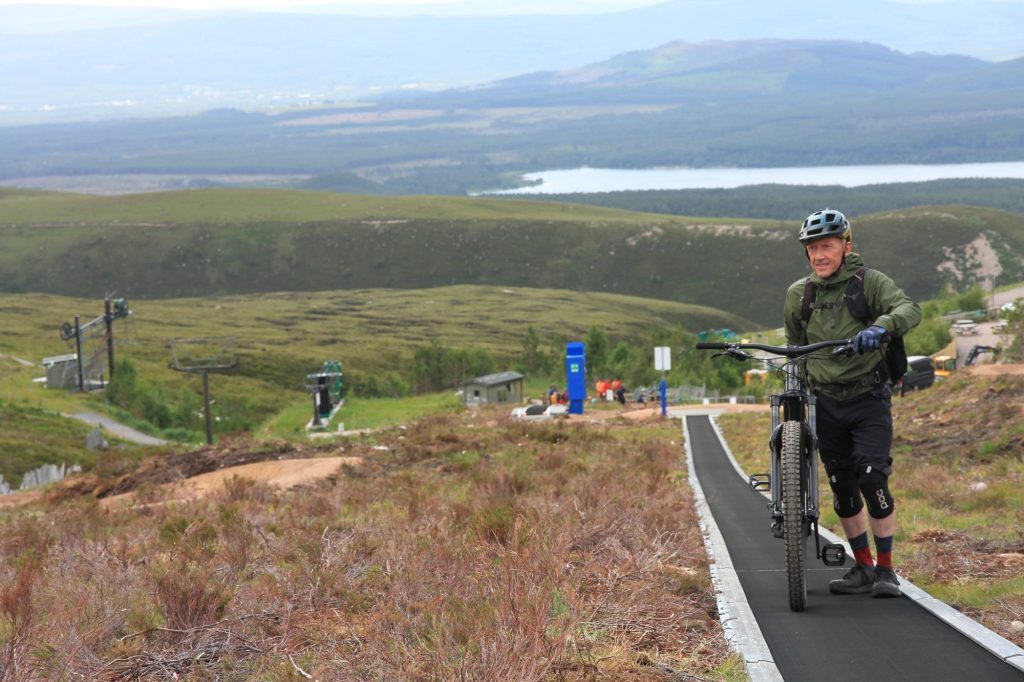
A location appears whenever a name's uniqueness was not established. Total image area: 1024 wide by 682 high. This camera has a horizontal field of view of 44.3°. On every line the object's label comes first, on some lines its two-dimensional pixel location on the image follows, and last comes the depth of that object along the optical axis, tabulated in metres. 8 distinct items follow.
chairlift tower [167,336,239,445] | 105.88
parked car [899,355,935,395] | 35.66
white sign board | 37.59
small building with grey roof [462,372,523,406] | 63.17
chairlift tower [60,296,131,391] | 76.50
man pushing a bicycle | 7.79
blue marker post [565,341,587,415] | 37.28
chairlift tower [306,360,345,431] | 56.84
